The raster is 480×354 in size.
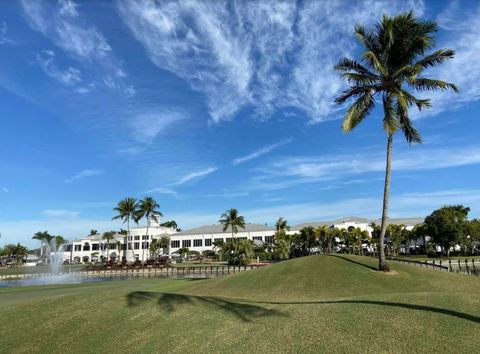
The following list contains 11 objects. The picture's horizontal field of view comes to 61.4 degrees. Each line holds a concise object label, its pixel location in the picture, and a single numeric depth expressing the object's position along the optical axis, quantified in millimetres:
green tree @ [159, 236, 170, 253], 126688
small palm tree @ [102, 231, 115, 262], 126062
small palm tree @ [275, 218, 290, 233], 106562
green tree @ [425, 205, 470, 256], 80375
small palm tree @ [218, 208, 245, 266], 95938
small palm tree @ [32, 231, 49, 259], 154438
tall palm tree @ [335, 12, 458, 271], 24453
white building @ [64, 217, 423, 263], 117188
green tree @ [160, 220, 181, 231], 177000
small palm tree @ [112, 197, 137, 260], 94244
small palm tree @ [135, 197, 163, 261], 97075
